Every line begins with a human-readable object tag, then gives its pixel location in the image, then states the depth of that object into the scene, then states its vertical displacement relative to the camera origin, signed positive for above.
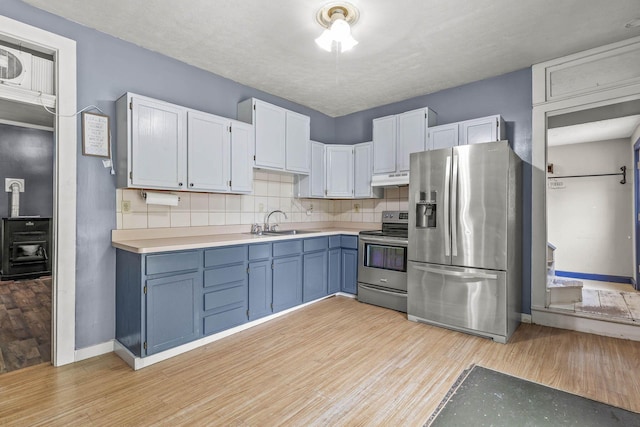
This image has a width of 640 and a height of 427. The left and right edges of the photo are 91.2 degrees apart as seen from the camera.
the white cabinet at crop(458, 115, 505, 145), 3.22 +0.88
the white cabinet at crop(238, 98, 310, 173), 3.51 +0.93
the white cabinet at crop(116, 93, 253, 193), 2.57 +0.59
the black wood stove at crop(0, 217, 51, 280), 4.72 -0.53
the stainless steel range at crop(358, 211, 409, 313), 3.56 -0.60
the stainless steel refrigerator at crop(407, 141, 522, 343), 2.77 -0.25
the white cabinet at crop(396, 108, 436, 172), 3.72 +0.98
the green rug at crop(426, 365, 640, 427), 1.02 -0.68
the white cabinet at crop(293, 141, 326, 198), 4.27 +0.48
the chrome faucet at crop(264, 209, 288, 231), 3.98 -0.16
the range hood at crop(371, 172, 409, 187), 3.86 +0.43
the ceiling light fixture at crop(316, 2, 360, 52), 2.24 +1.44
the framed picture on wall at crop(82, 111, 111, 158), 2.51 +0.63
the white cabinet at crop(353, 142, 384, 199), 4.29 +0.58
